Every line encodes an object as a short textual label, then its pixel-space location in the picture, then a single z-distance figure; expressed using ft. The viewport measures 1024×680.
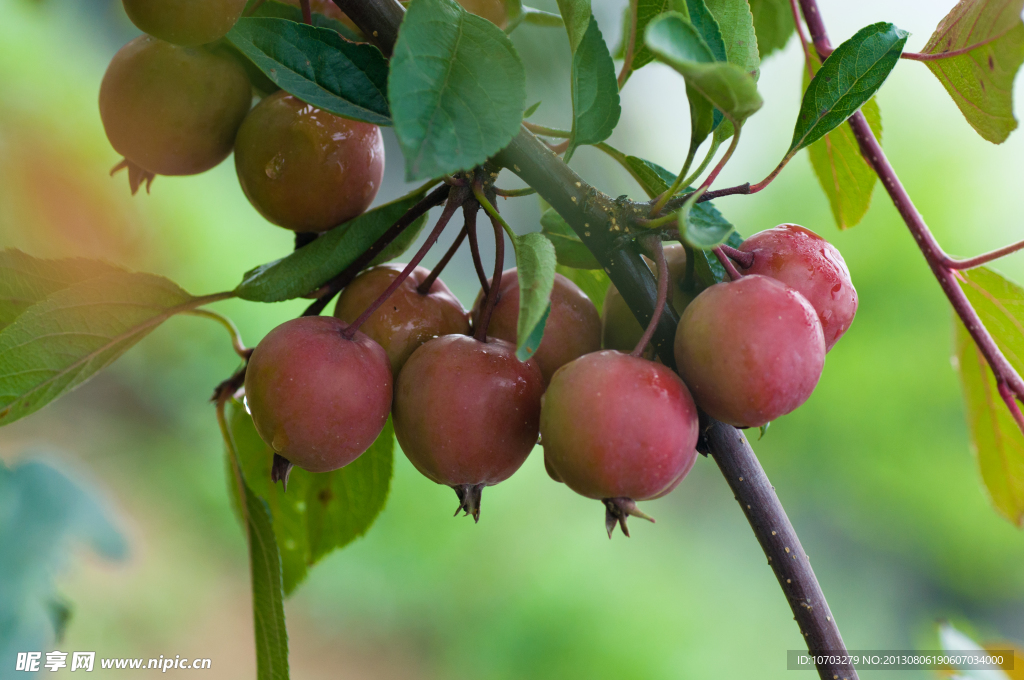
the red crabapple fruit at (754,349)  2.85
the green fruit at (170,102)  3.00
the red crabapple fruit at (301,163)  2.97
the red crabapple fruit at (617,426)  2.85
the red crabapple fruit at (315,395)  2.90
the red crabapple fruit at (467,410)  2.90
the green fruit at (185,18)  2.94
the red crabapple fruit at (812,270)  2.90
